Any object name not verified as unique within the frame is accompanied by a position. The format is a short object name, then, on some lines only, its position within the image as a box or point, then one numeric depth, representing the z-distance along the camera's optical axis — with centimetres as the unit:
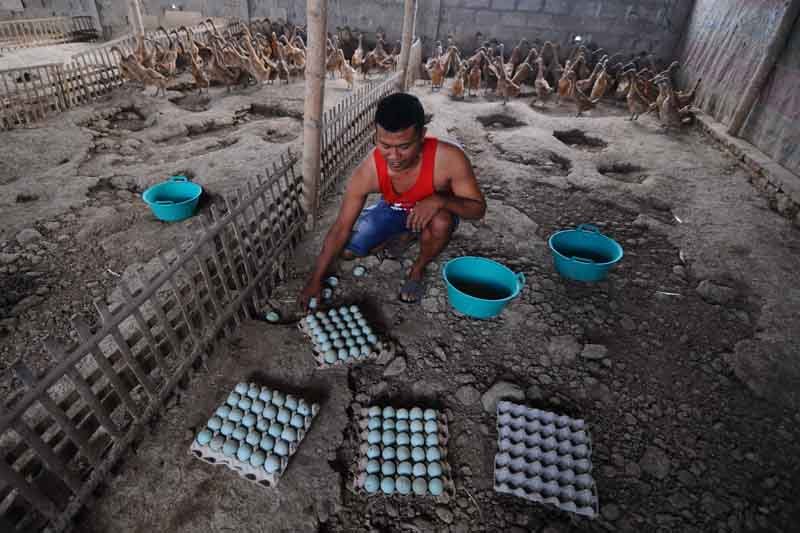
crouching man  296
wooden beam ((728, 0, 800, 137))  563
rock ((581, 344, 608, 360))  290
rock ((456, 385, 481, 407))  260
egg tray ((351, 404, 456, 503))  213
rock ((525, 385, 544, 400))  263
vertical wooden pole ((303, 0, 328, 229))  335
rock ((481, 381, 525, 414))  257
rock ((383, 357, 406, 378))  276
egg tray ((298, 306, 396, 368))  274
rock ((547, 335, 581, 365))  289
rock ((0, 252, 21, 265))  367
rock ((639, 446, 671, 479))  224
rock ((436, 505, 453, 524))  204
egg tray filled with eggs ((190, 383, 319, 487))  214
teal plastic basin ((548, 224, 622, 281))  336
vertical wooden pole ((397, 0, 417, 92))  689
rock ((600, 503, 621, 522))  205
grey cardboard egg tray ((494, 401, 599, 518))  206
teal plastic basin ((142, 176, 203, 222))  416
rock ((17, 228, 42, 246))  392
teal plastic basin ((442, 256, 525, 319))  299
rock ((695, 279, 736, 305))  345
